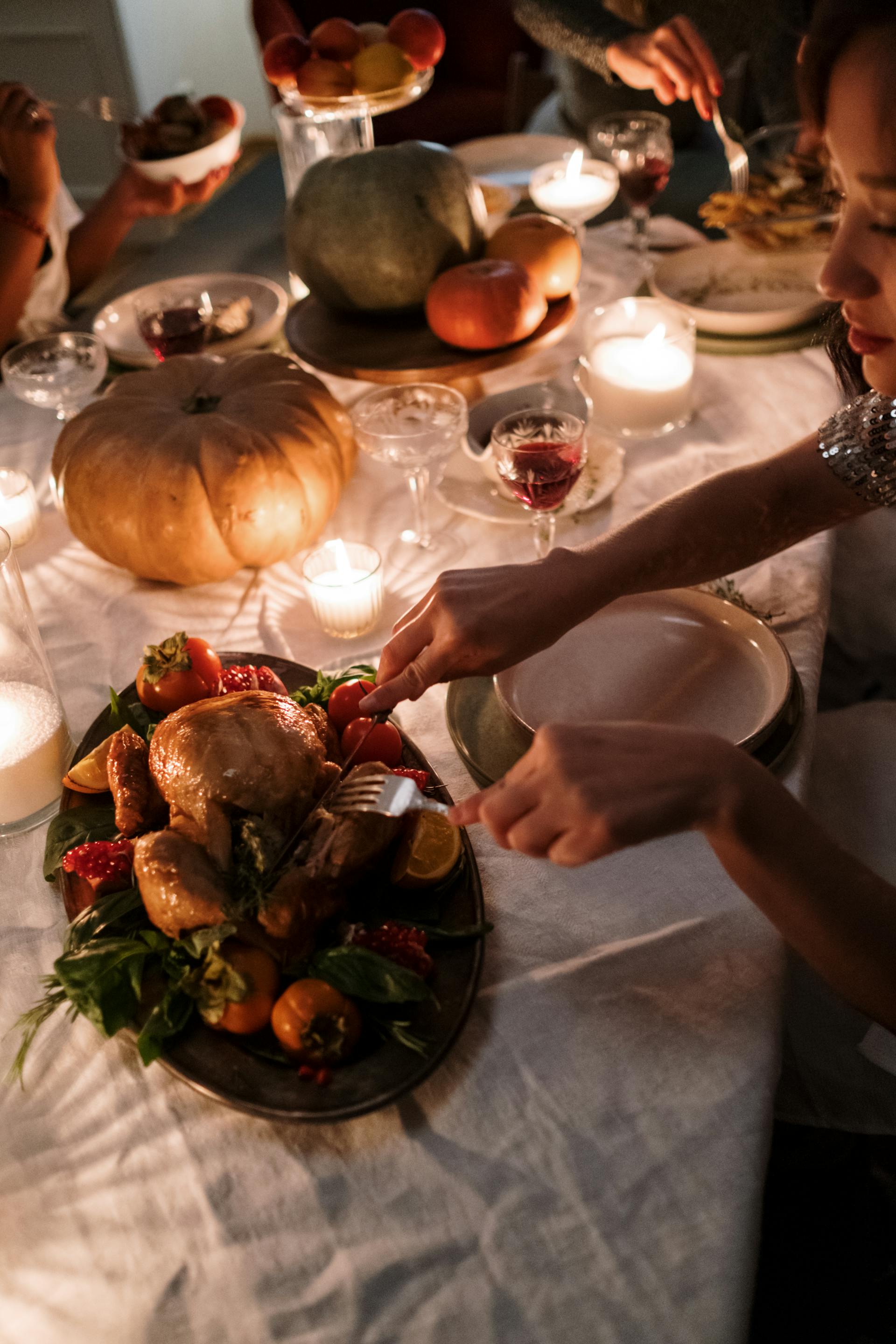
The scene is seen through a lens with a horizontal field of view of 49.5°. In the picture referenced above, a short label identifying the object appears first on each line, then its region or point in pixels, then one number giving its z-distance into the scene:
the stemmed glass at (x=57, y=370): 1.69
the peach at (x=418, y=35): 1.83
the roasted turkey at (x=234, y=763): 0.92
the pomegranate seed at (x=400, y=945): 0.86
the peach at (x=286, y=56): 1.81
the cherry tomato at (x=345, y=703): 1.11
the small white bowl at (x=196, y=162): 1.91
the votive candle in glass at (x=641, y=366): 1.66
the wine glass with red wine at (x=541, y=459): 1.28
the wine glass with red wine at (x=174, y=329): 1.70
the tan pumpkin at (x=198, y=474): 1.37
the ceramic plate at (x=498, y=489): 1.55
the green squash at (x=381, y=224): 1.62
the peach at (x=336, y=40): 1.80
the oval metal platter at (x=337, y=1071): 0.79
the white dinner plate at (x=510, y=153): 2.47
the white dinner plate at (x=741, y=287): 1.88
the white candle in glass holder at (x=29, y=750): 1.09
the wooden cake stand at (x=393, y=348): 1.57
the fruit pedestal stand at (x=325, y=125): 1.83
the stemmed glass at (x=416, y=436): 1.41
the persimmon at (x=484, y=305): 1.54
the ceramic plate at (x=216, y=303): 1.88
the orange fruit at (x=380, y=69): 1.81
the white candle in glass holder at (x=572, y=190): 2.06
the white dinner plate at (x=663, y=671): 1.15
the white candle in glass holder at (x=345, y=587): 1.33
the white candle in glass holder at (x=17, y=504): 1.51
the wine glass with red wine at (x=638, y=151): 1.97
